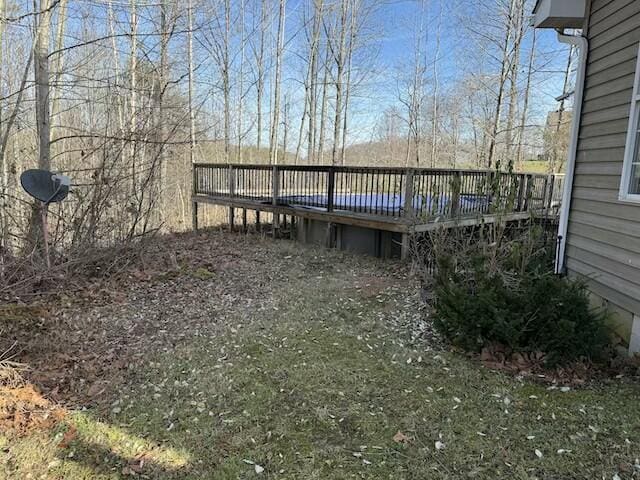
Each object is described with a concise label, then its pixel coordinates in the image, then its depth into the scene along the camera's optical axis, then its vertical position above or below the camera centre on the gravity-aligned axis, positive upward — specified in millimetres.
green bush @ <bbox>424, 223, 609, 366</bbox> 3369 -1074
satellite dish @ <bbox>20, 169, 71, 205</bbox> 5047 -284
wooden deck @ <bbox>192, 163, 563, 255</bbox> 6570 -427
